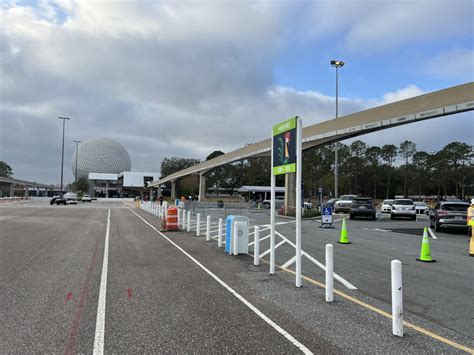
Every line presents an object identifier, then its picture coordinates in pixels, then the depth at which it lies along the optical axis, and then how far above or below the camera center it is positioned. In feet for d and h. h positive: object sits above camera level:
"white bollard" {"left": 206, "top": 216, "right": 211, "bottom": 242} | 45.57 -4.14
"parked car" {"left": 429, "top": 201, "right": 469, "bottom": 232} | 56.65 -1.88
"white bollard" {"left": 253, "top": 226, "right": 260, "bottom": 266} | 29.12 -3.96
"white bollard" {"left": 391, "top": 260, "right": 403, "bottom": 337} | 15.10 -3.98
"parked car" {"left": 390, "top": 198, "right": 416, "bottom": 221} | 93.09 -2.05
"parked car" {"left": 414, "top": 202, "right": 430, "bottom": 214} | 134.39 -2.46
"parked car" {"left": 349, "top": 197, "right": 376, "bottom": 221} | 86.99 -1.56
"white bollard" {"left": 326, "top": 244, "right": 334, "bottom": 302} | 19.95 -3.88
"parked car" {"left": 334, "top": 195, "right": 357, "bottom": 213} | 113.39 -1.28
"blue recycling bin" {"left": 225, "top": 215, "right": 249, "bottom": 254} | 35.14 -3.33
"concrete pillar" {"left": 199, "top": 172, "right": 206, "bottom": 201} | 226.01 +7.03
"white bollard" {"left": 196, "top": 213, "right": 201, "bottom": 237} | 50.55 -4.04
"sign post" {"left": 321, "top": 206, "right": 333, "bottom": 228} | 64.64 -2.79
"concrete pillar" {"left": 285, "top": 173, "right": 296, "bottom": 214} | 107.14 +2.52
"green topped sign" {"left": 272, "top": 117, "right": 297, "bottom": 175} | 24.59 +3.62
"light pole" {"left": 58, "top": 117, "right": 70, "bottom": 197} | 226.38 +25.09
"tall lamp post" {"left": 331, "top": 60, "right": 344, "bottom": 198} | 129.70 +42.17
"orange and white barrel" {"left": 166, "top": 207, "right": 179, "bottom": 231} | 56.07 -3.36
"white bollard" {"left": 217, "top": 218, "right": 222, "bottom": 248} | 40.40 -4.53
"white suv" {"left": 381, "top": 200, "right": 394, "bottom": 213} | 124.11 -2.14
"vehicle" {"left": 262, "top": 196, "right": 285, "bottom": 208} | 170.03 -2.00
